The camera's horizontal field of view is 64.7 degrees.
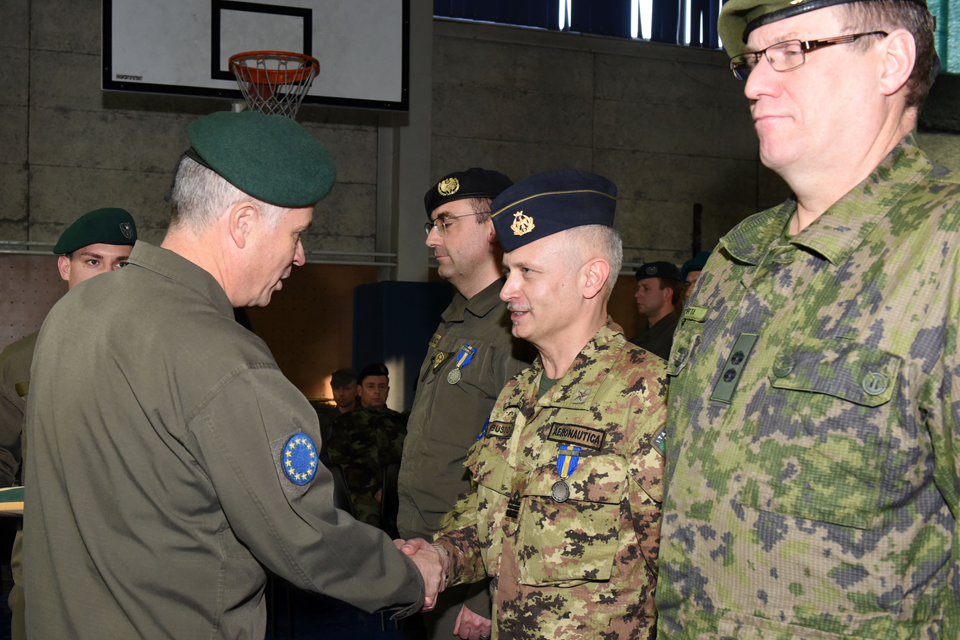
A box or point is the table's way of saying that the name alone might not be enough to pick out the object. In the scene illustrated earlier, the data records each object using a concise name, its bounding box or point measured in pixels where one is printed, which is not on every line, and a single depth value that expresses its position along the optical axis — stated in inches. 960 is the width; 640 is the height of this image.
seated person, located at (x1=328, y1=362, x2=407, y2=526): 170.1
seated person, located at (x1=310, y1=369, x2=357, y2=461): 229.6
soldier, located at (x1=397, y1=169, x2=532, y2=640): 92.8
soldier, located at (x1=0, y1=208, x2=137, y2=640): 101.7
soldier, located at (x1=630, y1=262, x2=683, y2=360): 207.2
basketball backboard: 201.5
